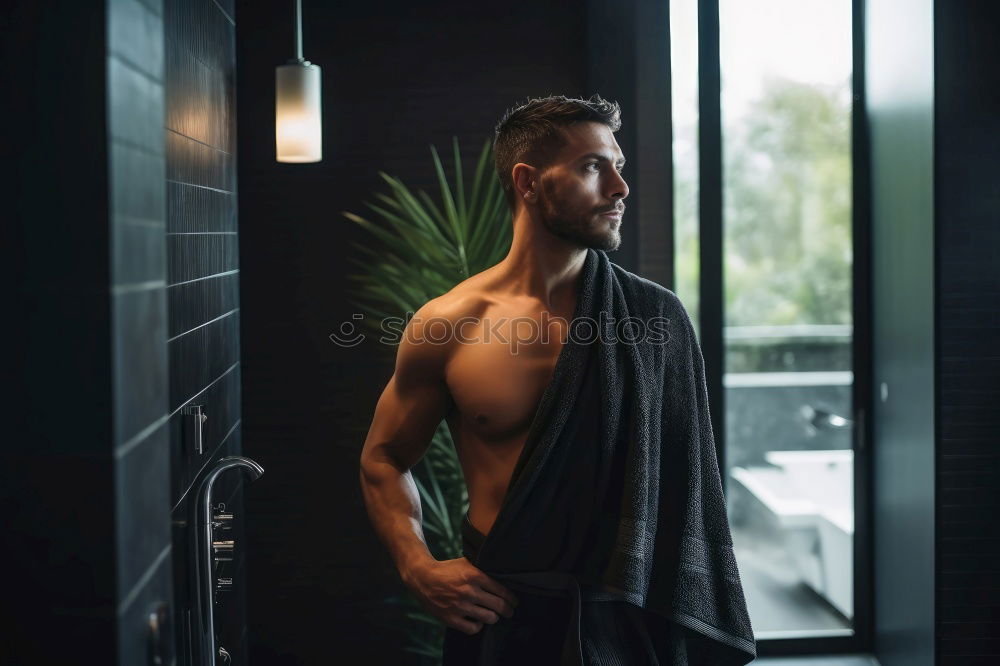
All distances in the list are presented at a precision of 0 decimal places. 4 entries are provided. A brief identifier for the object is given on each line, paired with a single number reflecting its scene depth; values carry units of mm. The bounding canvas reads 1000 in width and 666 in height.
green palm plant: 2803
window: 3217
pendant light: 2389
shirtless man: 1592
